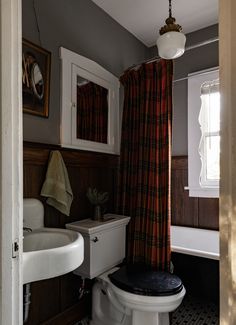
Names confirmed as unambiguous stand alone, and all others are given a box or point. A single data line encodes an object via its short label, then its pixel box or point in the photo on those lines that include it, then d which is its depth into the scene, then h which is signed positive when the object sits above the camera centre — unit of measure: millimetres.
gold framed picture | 1529 +558
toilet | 1475 -795
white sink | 999 -442
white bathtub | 2234 -767
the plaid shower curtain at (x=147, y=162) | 1932 +2
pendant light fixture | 1702 +865
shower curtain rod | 2027 +1024
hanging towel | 1587 -149
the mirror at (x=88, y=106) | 1800 +480
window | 2527 +305
